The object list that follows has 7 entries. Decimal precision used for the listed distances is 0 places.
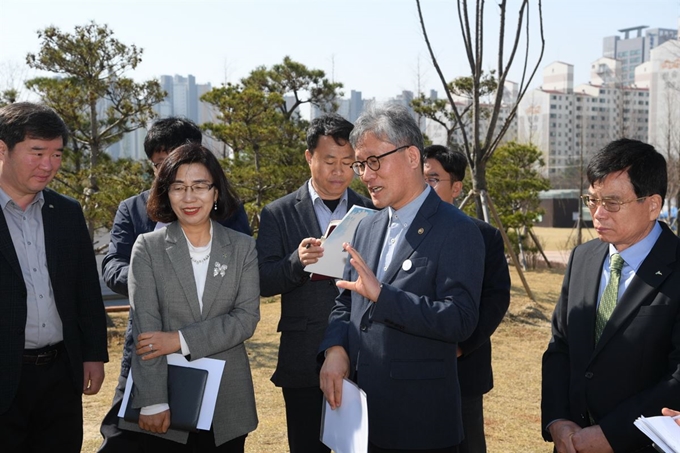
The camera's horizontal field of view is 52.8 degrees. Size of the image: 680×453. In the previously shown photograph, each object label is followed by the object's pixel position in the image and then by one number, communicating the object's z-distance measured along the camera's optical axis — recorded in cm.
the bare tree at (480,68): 771
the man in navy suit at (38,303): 243
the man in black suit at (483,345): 246
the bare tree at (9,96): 790
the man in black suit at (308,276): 273
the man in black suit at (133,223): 260
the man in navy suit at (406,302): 195
